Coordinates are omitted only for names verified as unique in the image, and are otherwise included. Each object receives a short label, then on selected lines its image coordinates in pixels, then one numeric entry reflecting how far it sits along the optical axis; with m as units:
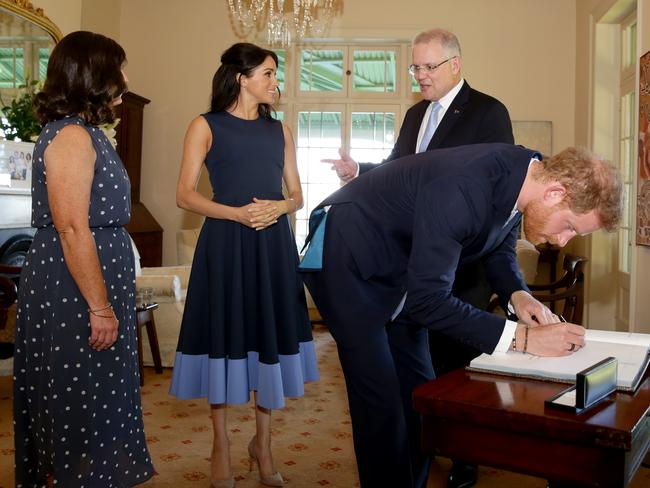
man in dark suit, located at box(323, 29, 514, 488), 2.73
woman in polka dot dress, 1.87
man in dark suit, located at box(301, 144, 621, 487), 1.53
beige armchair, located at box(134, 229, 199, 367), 4.68
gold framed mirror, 5.23
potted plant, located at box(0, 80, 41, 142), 5.08
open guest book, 1.42
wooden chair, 4.05
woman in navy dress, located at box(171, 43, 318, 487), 2.50
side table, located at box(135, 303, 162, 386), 4.25
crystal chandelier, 7.54
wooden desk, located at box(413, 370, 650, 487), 1.14
